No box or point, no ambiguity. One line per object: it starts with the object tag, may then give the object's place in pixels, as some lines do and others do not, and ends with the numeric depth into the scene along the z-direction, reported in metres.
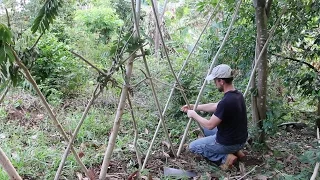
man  2.20
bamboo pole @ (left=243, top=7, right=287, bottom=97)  2.38
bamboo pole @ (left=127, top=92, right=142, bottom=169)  2.00
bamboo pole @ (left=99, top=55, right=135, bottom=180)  1.69
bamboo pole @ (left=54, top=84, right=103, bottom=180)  1.55
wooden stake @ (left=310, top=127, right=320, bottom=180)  1.80
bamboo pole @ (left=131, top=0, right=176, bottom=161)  1.57
